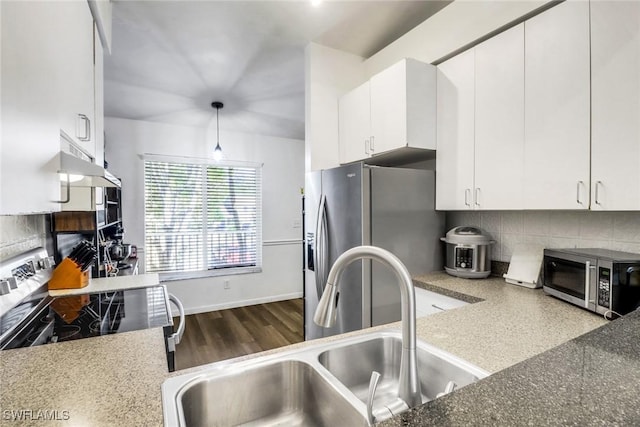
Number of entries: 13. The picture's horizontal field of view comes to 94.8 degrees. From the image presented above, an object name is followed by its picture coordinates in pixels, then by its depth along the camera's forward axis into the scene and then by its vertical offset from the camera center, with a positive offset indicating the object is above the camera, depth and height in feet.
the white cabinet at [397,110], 6.35 +2.26
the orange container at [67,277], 5.33 -1.22
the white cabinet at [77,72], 3.33 +1.83
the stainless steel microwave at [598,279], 3.89 -1.02
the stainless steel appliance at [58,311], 3.62 -1.49
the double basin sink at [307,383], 2.52 -1.69
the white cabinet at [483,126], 5.29 +1.62
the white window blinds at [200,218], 12.72 -0.38
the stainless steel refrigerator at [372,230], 6.10 -0.47
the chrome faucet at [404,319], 2.21 -0.85
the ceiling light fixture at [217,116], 10.69 +3.83
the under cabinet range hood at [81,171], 3.01 +0.50
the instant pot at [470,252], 6.10 -0.93
